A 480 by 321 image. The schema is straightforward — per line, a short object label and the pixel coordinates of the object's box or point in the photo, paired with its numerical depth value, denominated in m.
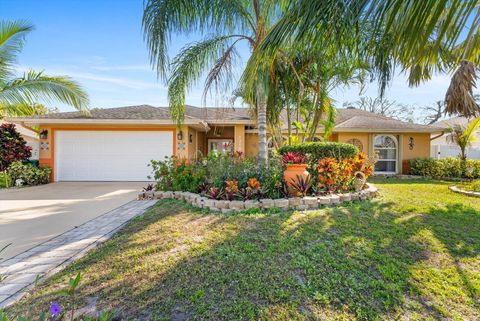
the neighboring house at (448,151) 18.72
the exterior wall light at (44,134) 11.38
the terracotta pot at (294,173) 5.71
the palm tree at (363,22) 1.84
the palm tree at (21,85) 8.20
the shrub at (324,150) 6.80
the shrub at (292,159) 5.71
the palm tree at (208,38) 5.16
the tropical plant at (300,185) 5.59
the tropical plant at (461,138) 11.87
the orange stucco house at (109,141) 11.09
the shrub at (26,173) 10.16
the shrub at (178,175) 6.79
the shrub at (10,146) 10.23
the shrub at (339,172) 6.06
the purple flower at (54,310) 1.43
